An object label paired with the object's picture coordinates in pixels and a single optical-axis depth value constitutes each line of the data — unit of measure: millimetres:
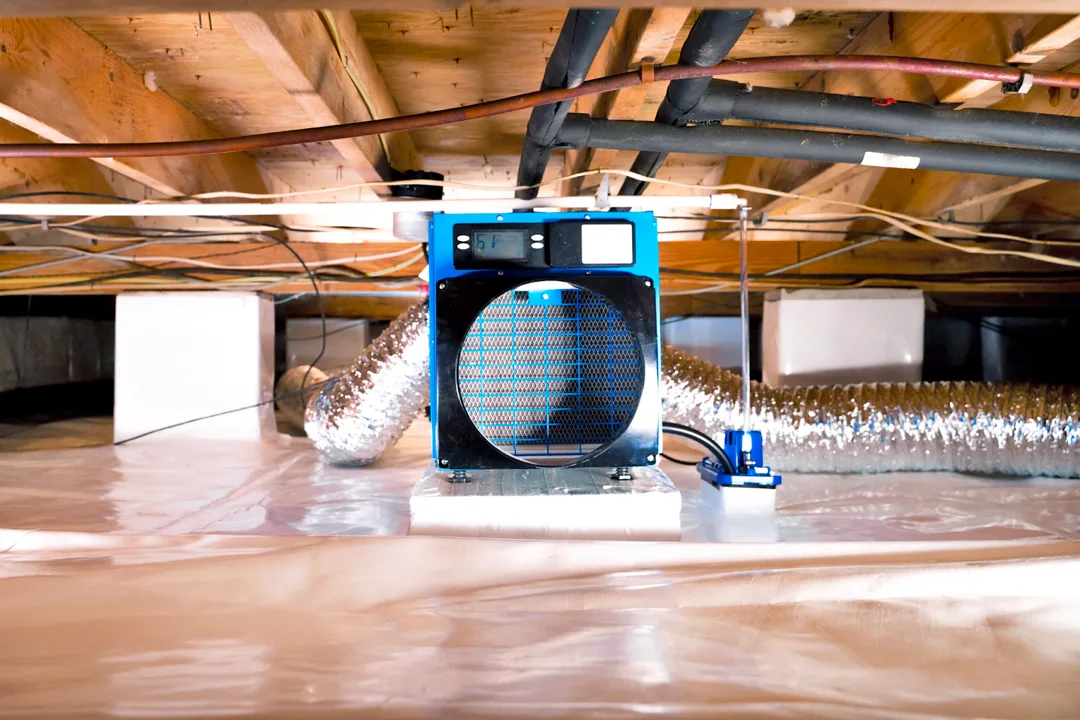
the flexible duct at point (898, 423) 1499
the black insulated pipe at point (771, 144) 1104
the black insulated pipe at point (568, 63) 760
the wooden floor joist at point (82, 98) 1167
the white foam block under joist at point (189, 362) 2117
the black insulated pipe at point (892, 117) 1021
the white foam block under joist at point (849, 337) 2035
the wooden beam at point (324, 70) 963
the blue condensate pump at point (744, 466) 1181
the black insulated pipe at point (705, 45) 737
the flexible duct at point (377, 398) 1518
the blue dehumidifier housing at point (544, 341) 1034
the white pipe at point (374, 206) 1159
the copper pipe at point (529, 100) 724
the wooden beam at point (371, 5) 561
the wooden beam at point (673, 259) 2006
